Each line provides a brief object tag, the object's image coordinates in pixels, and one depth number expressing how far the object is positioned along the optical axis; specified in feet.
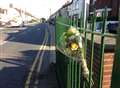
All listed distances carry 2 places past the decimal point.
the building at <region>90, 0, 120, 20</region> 36.11
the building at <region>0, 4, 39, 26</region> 110.91
